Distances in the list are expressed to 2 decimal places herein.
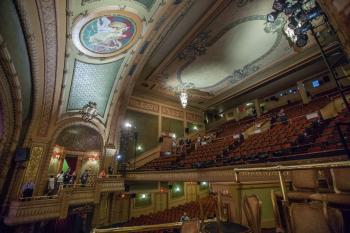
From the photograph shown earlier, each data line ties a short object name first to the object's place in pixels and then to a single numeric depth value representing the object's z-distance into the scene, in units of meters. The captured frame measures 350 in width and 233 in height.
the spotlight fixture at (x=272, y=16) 4.12
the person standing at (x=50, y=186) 6.59
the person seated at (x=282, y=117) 7.22
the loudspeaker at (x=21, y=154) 5.96
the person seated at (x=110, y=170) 8.11
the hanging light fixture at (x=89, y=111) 7.84
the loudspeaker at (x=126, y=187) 8.91
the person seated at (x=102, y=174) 7.66
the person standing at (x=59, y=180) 6.89
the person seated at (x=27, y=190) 5.82
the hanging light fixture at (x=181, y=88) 10.38
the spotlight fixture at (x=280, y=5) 3.73
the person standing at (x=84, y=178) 7.81
